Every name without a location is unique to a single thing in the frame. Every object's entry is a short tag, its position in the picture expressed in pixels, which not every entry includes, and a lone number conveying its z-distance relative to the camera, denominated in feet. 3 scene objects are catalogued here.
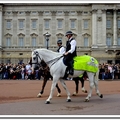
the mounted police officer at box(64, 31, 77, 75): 36.38
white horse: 36.27
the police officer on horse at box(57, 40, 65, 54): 41.98
